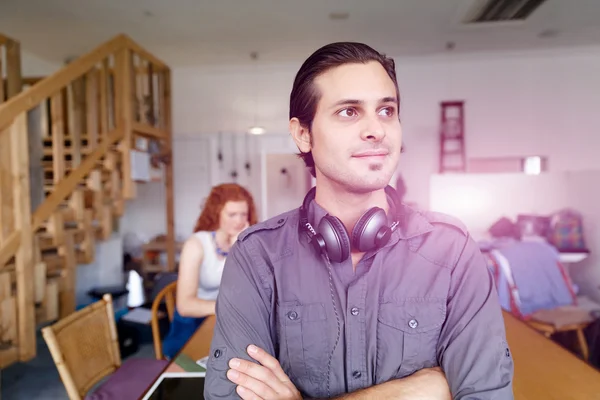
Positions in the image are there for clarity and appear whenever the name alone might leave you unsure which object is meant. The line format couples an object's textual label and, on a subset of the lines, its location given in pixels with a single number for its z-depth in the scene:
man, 0.67
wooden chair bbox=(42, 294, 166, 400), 1.31
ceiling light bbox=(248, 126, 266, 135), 4.20
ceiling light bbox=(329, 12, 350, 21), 3.33
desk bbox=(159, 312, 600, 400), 1.03
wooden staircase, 2.00
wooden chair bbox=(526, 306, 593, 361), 2.34
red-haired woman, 1.76
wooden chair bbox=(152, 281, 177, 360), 1.75
